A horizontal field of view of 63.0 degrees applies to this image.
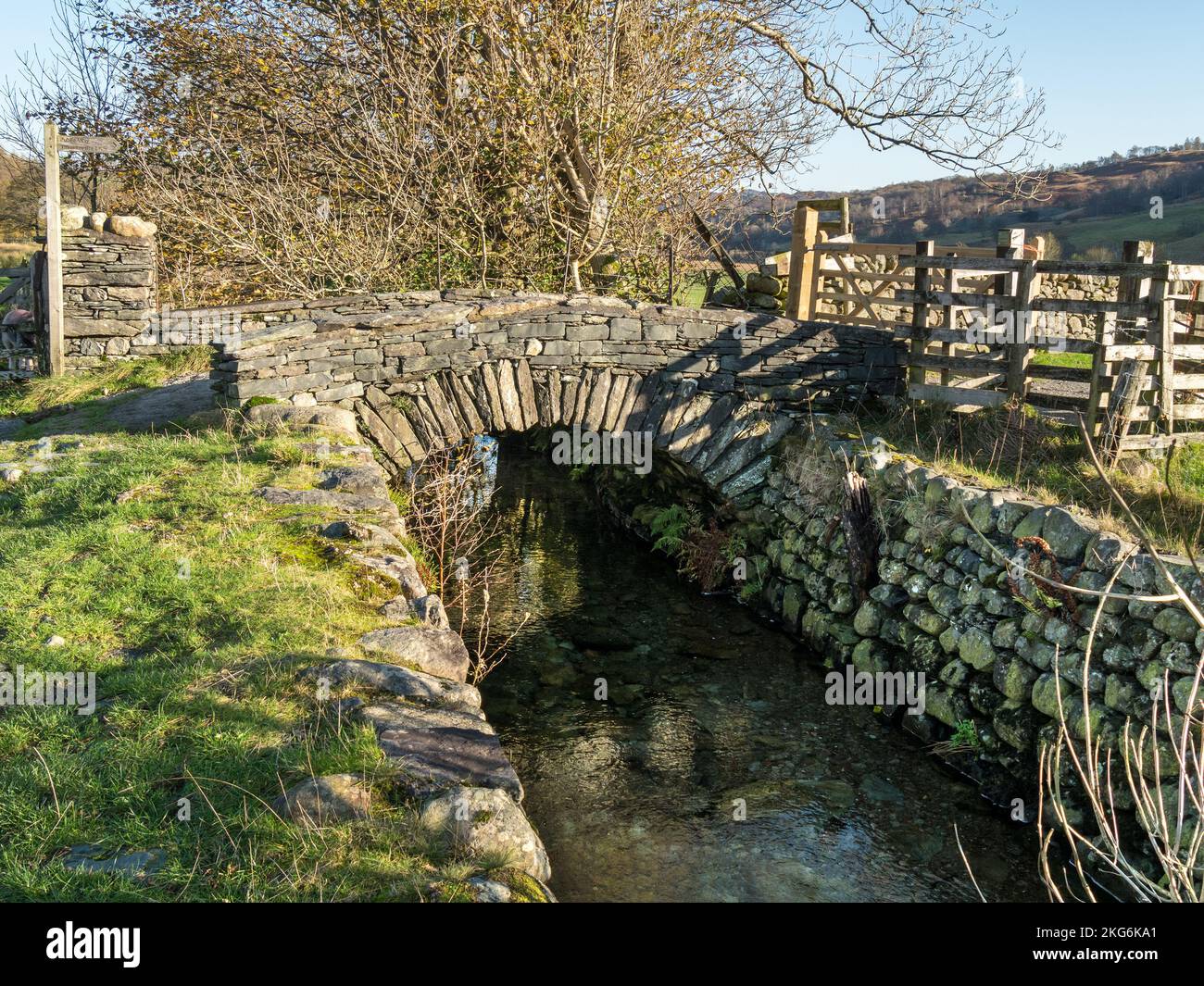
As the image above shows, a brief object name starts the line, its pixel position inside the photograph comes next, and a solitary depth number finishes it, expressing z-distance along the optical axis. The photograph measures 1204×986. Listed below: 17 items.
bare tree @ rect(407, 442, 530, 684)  9.09
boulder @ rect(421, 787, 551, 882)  3.66
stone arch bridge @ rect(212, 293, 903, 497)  9.58
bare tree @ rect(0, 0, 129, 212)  15.45
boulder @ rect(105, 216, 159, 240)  12.70
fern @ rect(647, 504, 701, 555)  12.18
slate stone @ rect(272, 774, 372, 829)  3.61
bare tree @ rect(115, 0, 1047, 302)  12.96
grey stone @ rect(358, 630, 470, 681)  5.14
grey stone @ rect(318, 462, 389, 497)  7.42
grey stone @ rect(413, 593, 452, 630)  5.75
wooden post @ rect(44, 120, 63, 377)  12.05
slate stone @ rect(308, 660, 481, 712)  4.66
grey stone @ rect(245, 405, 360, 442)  8.78
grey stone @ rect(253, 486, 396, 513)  6.98
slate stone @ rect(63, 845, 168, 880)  3.34
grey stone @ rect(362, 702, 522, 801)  3.99
